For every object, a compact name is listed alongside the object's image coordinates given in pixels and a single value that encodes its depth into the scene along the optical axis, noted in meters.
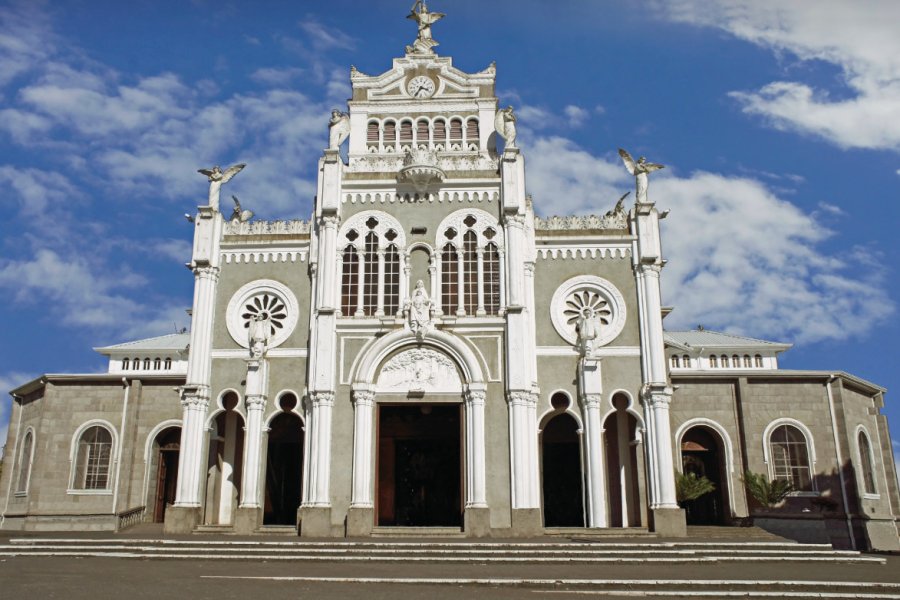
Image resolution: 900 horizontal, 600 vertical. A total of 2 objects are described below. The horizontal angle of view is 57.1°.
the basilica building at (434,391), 28.22
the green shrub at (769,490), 30.31
